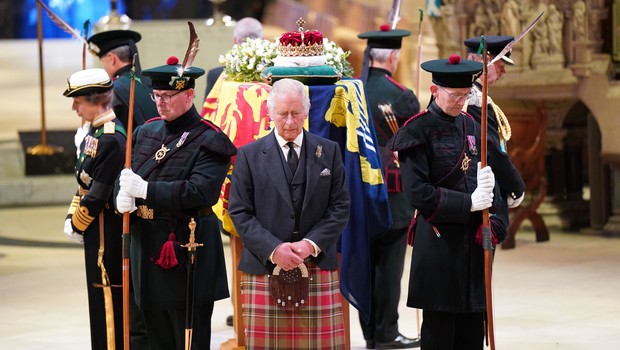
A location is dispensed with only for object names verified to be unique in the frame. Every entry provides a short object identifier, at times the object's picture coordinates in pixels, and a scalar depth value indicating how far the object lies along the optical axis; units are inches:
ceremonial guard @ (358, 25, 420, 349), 661.9
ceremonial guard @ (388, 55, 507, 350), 515.8
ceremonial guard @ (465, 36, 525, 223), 540.7
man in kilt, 494.9
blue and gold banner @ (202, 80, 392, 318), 573.6
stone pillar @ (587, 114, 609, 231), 976.3
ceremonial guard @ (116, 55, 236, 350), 515.8
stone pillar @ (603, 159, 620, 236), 956.0
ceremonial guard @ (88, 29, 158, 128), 628.1
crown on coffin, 572.1
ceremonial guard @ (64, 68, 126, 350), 552.4
